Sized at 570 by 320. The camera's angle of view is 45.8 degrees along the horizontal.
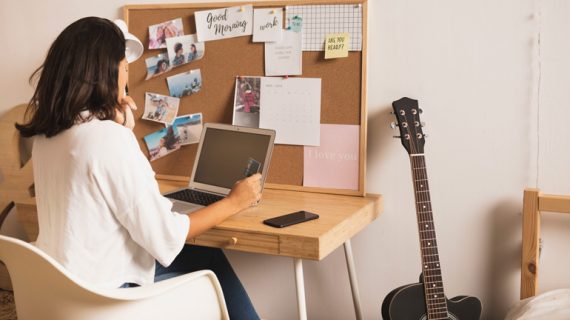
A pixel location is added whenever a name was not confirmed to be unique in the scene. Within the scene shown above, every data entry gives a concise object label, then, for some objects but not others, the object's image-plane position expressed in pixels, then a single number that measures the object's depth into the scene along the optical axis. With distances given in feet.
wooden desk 5.72
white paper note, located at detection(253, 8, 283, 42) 7.30
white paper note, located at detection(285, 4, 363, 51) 6.94
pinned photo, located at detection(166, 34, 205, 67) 7.75
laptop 6.81
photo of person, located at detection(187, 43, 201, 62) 7.77
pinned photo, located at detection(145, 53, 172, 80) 7.97
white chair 4.51
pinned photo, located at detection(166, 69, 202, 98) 7.83
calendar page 7.21
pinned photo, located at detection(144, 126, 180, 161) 7.99
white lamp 7.44
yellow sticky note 6.98
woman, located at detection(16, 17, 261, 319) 4.95
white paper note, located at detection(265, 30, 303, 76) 7.23
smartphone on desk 5.98
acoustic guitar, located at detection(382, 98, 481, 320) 6.32
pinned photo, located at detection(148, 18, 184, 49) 7.86
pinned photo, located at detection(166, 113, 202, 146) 7.88
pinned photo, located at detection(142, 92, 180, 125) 7.99
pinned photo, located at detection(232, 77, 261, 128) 7.51
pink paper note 7.06
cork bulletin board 7.03
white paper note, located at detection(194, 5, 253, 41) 7.47
